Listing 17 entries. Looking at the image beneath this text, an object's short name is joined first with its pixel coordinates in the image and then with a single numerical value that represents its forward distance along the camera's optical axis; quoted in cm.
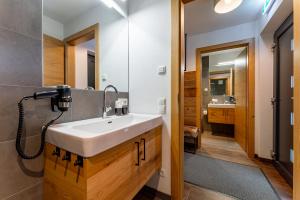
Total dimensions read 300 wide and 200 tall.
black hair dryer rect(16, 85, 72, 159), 74
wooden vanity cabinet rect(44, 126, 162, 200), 64
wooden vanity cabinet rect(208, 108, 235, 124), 353
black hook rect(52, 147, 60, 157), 76
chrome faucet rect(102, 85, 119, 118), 131
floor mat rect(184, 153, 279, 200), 145
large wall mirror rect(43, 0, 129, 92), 100
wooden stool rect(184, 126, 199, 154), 247
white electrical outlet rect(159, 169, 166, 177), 135
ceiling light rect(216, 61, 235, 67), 421
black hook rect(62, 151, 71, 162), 69
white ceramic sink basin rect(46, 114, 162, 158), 60
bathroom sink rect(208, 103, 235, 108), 359
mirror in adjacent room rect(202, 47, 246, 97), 414
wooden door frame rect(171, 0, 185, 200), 126
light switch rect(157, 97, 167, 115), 134
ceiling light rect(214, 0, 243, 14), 151
